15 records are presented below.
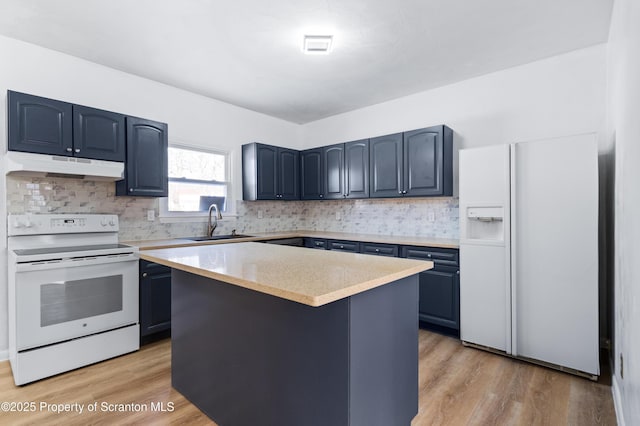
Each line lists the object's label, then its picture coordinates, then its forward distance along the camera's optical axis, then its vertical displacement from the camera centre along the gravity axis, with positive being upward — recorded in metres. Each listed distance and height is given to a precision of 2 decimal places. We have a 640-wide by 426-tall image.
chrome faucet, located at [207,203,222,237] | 4.00 -0.11
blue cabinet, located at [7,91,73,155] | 2.48 +0.70
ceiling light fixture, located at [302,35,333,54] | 2.58 +1.35
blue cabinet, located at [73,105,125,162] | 2.76 +0.70
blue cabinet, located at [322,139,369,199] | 4.12 +0.57
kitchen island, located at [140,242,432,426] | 1.32 -0.59
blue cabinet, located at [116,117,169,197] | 3.10 +0.52
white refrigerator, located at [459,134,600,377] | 2.40 -0.31
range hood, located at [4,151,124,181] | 2.47 +0.38
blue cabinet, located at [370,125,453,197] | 3.46 +0.55
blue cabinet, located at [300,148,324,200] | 4.66 +0.55
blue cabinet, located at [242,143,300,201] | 4.34 +0.56
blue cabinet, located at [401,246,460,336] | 3.10 -0.75
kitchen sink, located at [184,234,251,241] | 3.76 -0.29
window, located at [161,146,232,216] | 3.86 +0.40
